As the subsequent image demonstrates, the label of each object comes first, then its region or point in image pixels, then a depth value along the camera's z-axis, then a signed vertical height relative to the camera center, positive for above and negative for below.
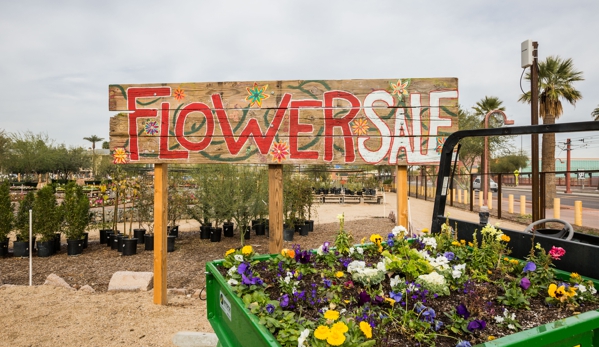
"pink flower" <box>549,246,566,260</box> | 2.07 -0.48
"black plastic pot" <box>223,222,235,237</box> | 10.42 -1.64
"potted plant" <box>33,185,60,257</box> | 8.05 -1.04
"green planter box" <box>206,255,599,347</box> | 1.30 -0.64
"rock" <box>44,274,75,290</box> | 5.41 -1.62
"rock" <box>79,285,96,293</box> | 5.29 -1.69
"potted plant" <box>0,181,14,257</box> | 7.95 -0.95
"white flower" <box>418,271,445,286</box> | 2.02 -0.61
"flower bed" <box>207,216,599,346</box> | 1.50 -0.64
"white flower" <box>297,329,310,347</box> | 1.30 -0.60
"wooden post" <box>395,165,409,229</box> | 3.82 -0.30
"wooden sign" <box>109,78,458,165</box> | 3.78 +0.54
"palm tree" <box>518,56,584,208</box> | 18.23 +3.84
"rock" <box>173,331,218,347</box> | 3.55 -1.64
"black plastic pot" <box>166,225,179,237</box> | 9.42 -1.55
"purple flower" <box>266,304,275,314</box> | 1.65 -0.62
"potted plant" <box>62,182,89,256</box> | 8.19 -1.03
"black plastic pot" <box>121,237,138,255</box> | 8.02 -1.61
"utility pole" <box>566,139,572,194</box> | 31.99 +1.67
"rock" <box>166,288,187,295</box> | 5.27 -1.72
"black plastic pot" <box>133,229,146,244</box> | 9.08 -1.53
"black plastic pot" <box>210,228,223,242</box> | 9.74 -1.68
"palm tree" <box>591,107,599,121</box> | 33.89 +5.22
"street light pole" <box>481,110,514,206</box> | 12.56 +1.67
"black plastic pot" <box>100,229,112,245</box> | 9.35 -1.59
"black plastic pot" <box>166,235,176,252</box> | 8.44 -1.64
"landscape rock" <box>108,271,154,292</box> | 5.26 -1.60
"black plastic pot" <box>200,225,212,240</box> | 10.09 -1.63
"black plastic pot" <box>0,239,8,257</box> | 8.09 -1.64
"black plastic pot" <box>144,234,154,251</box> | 8.52 -1.62
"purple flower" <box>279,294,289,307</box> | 1.80 -0.65
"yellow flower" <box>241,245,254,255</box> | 2.53 -0.54
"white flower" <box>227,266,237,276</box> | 2.18 -0.59
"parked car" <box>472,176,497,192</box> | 34.25 -1.57
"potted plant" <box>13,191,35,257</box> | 8.10 -1.20
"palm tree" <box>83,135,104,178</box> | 62.43 +5.87
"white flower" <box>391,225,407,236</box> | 2.91 -0.48
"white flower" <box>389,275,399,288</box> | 2.06 -0.63
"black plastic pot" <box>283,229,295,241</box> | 9.68 -1.69
